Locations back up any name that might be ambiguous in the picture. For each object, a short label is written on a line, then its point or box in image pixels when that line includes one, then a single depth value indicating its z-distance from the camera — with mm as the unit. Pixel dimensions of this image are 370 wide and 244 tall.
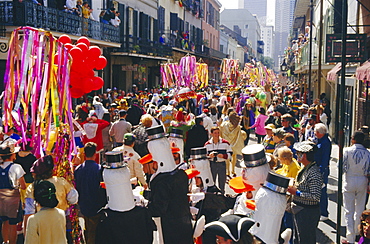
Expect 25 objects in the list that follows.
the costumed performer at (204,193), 6184
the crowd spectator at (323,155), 8344
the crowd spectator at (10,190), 6637
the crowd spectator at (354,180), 7285
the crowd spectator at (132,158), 7777
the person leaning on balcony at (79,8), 19672
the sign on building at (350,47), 12461
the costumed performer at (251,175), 5234
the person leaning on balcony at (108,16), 23328
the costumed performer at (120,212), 5566
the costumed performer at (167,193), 5676
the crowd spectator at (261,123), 13578
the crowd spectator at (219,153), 9180
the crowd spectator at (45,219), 4816
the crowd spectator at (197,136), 10723
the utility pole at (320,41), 18844
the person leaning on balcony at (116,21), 24050
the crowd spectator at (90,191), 6219
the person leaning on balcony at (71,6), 19078
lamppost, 56550
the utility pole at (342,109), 6840
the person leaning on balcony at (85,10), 20438
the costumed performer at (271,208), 4324
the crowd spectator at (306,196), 5852
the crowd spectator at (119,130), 10723
